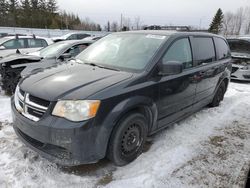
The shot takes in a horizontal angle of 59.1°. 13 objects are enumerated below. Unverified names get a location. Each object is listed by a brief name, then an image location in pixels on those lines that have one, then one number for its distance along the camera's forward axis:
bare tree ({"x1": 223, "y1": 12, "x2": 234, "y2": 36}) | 53.38
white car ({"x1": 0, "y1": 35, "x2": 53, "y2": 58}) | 9.01
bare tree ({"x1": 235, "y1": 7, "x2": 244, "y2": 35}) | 55.88
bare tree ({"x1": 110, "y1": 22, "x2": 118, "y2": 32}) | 63.50
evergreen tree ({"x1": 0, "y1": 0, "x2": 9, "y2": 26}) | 42.88
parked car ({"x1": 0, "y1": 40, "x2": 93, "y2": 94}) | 5.05
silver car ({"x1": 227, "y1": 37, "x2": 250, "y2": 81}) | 7.77
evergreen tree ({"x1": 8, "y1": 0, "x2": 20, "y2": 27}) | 43.54
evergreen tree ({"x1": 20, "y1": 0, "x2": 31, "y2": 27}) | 44.91
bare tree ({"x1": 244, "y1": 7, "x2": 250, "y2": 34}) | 53.12
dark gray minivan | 2.31
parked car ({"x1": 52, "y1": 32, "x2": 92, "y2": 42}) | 18.68
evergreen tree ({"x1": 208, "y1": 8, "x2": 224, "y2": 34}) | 46.46
